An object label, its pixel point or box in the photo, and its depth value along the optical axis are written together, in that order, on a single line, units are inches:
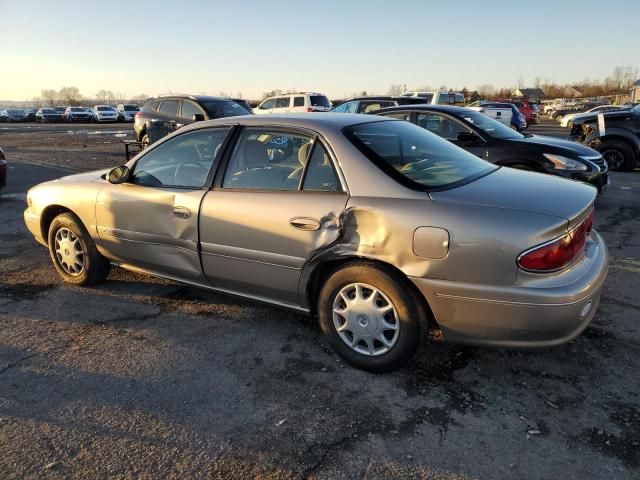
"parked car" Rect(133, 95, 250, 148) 494.6
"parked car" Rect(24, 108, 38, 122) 1983.0
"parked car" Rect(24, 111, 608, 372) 101.9
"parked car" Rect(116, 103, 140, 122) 1745.8
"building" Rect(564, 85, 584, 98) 3624.0
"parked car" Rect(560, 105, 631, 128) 990.7
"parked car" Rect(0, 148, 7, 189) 337.2
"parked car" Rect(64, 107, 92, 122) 1760.6
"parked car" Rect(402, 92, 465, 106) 925.9
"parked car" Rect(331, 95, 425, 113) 552.7
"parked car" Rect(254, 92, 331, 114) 765.9
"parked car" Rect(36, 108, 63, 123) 1836.9
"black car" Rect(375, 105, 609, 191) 270.8
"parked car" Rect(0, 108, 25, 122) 1957.4
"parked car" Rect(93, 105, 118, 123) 1712.6
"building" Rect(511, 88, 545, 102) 3332.7
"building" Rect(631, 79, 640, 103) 2253.1
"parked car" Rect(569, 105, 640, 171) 422.9
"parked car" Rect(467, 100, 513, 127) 855.7
